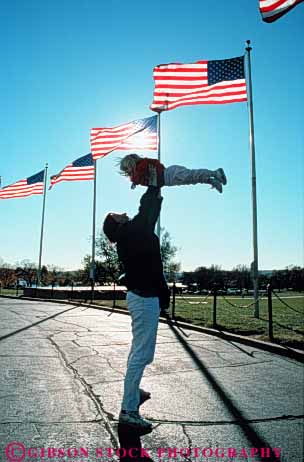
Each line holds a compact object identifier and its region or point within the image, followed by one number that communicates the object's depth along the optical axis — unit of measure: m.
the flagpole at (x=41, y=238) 26.44
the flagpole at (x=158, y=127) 12.91
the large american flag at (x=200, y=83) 10.86
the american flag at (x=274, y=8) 7.07
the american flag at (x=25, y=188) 19.75
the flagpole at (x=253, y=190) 12.26
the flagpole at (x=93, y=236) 19.58
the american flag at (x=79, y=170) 17.66
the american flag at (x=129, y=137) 12.89
